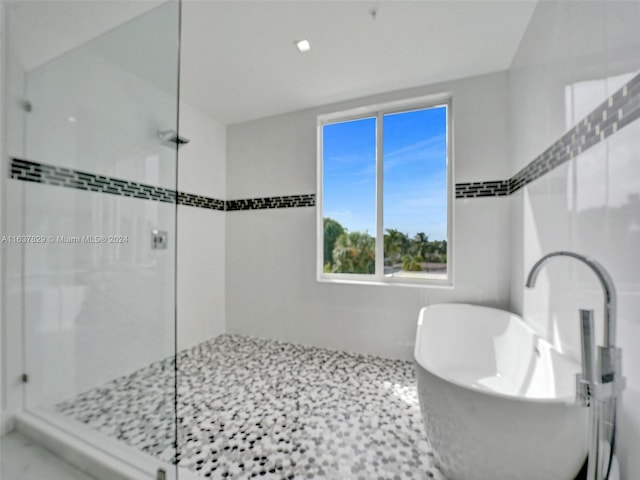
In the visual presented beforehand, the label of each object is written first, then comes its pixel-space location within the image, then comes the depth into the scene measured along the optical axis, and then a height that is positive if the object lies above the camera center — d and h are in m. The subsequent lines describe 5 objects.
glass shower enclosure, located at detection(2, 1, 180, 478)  1.48 +0.09
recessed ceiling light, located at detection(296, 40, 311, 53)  2.04 +1.47
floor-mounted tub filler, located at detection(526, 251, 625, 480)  0.78 -0.41
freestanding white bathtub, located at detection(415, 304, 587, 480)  0.94 -0.68
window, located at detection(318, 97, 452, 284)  2.67 +0.48
